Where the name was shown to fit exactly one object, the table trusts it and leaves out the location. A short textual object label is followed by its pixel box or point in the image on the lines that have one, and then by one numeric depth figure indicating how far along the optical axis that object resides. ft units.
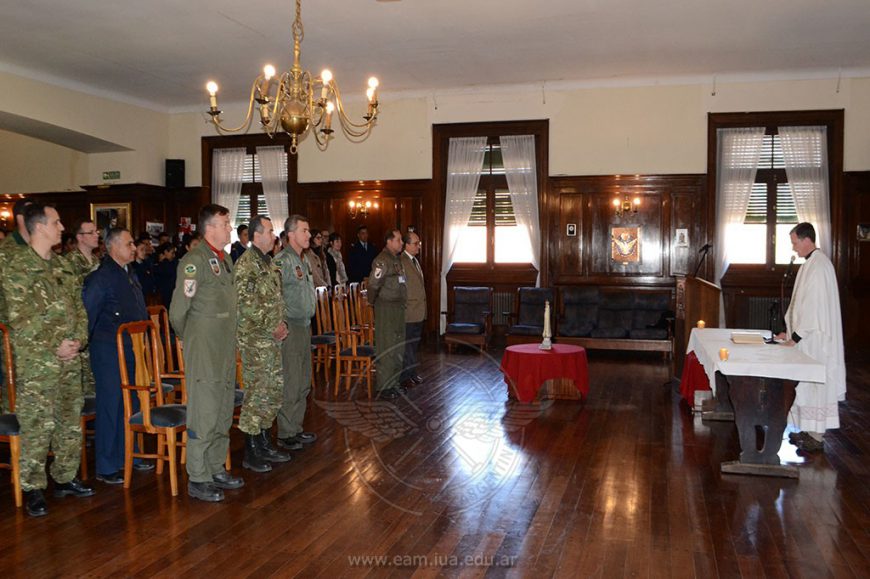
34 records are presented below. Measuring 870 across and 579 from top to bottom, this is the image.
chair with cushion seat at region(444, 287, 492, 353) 34.91
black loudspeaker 41.78
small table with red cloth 22.57
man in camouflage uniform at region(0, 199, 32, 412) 13.37
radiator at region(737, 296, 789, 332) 35.06
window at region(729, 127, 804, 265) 35.22
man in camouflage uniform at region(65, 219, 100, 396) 16.06
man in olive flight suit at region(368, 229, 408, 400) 23.25
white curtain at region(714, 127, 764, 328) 34.83
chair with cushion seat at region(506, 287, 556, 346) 34.45
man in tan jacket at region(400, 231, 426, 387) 25.04
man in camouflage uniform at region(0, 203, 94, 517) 13.01
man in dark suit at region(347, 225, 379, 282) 38.40
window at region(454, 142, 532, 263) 38.06
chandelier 18.79
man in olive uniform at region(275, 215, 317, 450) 16.87
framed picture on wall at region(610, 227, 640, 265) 36.06
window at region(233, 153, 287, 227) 41.88
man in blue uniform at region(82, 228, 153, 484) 14.92
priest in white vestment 17.17
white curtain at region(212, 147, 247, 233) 41.88
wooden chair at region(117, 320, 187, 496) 14.03
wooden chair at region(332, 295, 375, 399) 23.24
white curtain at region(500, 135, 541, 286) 37.09
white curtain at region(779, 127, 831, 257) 34.17
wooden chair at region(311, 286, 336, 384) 25.07
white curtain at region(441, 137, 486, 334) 37.88
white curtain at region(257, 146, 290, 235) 41.11
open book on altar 17.49
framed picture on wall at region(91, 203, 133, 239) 40.93
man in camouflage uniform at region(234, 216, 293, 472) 15.29
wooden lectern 24.58
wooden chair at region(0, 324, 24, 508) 13.35
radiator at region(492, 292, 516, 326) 37.86
